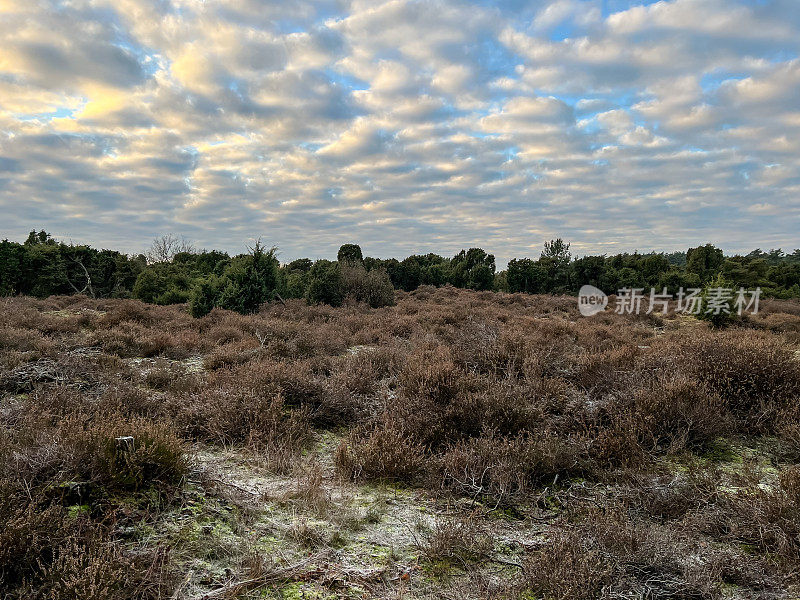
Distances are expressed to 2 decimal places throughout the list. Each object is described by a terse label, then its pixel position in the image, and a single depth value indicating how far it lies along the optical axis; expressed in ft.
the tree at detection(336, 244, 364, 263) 127.85
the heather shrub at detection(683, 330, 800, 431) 16.14
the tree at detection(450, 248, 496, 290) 131.95
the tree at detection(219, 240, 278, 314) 51.75
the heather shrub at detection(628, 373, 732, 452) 14.40
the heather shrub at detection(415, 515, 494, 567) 9.09
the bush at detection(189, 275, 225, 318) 48.88
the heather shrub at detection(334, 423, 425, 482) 12.81
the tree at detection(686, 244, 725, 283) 131.34
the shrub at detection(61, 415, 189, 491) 9.30
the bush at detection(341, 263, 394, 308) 67.05
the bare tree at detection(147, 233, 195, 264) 164.35
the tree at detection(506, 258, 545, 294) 131.23
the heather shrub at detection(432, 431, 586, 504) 11.82
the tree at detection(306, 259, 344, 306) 65.77
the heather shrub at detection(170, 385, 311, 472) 14.43
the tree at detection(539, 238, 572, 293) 127.65
